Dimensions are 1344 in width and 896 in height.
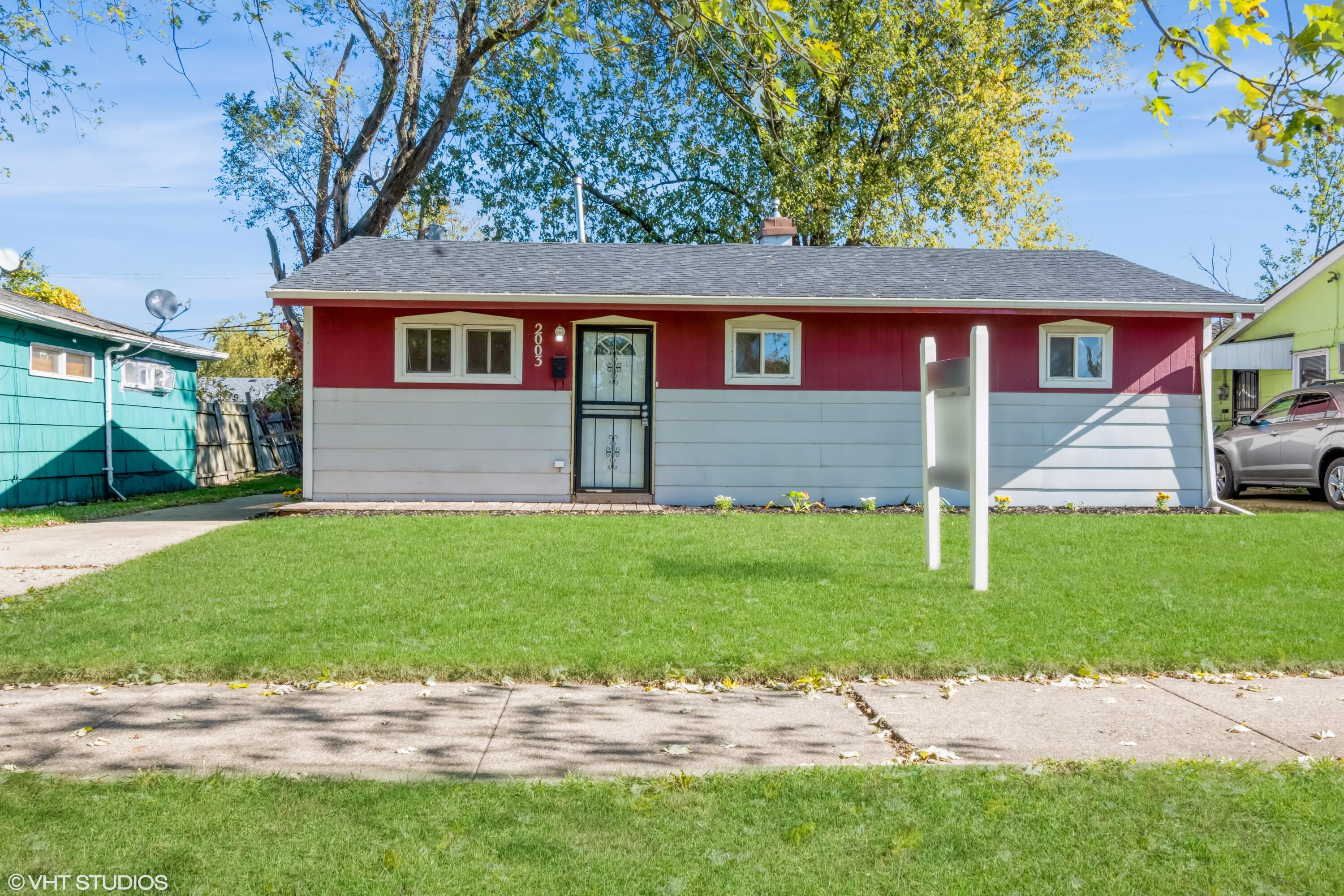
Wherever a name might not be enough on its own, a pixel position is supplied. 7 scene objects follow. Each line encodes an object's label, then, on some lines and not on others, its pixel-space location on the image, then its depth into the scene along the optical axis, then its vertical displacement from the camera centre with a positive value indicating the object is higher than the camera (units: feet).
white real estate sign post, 21.63 +0.19
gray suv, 41.39 -0.11
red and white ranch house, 39.58 +2.40
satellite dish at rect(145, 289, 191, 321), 50.34 +7.00
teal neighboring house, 42.55 +1.68
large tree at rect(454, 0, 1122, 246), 68.59 +23.24
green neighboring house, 59.16 +6.32
